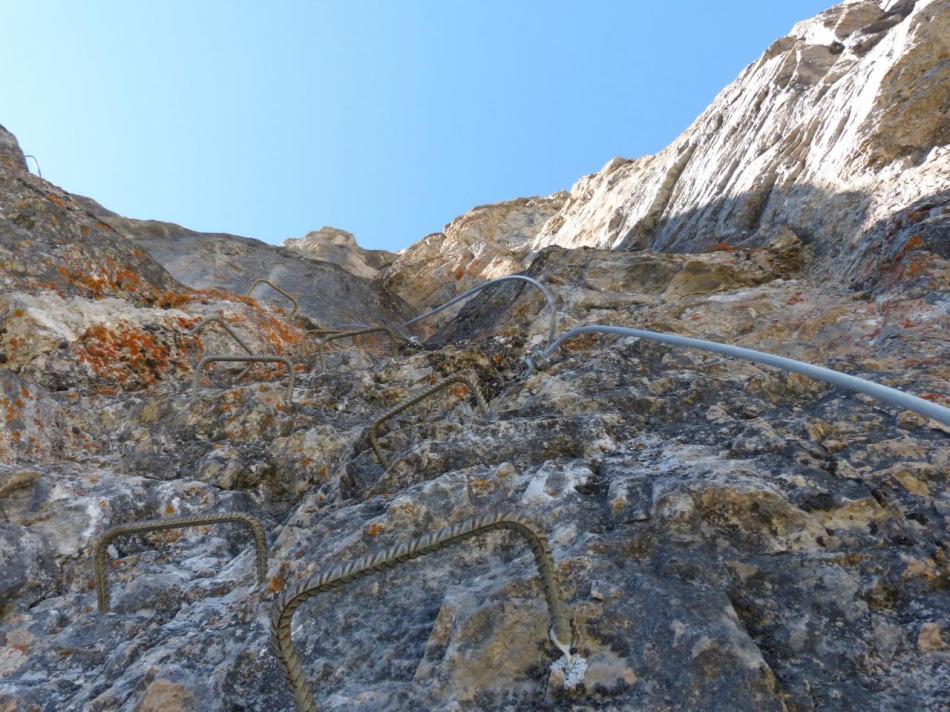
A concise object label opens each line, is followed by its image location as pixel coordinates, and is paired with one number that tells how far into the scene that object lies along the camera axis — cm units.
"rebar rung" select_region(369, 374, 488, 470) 381
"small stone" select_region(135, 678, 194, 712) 223
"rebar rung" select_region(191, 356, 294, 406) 518
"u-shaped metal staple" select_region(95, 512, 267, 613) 275
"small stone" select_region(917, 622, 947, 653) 187
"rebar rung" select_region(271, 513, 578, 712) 160
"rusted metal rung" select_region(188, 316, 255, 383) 689
